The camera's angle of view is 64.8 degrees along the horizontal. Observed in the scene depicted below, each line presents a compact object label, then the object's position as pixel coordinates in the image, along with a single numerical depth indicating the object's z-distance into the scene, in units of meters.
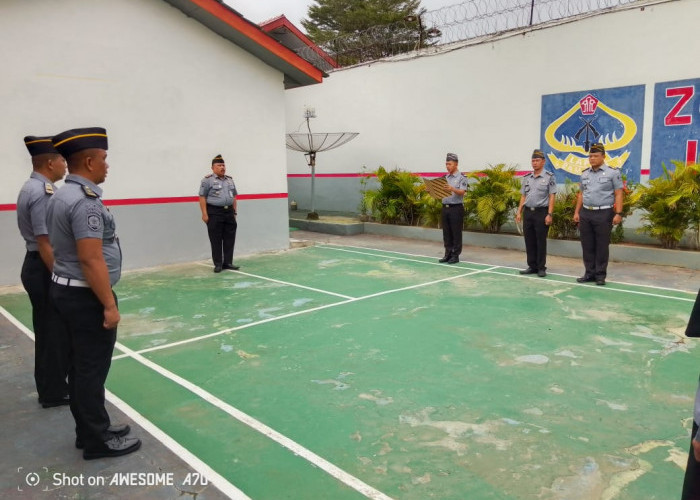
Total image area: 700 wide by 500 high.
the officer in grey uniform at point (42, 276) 3.39
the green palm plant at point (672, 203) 7.78
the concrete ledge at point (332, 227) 12.41
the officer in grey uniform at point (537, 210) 7.25
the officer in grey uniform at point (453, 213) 8.30
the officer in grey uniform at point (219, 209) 7.92
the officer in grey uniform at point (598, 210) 6.71
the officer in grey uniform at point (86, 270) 2.60
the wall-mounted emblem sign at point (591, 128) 9.52
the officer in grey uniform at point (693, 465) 1.44
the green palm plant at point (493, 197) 9.98
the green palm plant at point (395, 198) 11.89
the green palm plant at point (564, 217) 9.17
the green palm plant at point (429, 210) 11.30
